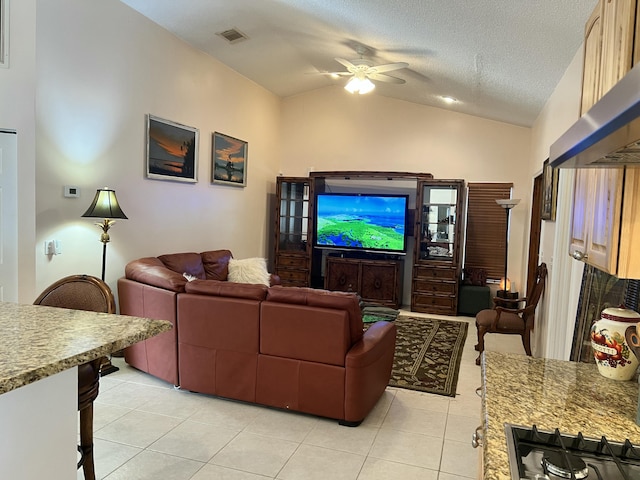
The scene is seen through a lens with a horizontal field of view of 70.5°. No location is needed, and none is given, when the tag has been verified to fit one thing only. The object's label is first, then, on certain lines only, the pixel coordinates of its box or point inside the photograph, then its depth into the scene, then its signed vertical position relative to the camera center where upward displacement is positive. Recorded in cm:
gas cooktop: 102 -54
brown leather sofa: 299 -91
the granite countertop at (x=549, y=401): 121 -54
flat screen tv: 679 -2
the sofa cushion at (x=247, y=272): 559 -70
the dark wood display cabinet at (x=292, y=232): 717 -23
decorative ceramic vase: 152 -39
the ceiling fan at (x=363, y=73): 464 +158
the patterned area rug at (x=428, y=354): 384 -133
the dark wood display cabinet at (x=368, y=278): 668 -86
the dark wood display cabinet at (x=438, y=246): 639 -32
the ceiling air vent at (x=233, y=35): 494 +200
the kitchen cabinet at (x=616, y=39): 119 +54
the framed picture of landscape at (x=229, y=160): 577 +73
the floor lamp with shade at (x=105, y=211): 369 -2
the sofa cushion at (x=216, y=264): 541 -61
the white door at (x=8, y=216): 300 -7
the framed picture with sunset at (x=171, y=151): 468 +68
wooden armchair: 434 -91
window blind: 659 -3
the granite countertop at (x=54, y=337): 114 -40
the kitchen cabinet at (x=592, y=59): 153 +62
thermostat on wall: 372 +14
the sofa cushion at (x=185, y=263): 475 -55
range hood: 69 +18
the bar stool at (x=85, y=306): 193 -46
